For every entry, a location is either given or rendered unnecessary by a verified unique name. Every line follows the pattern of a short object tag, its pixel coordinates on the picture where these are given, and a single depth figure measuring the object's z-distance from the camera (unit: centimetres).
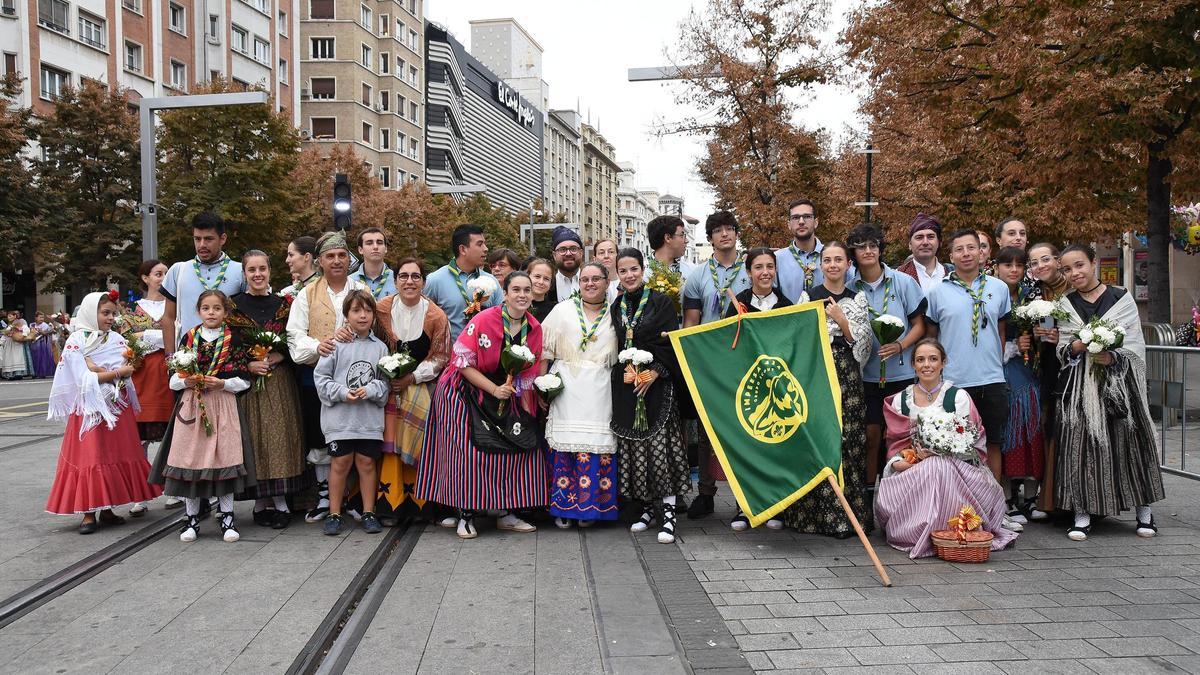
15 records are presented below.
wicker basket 583
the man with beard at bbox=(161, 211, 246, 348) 743
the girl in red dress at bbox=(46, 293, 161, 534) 689
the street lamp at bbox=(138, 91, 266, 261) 1589
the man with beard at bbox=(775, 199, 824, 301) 752
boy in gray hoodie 675
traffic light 1437
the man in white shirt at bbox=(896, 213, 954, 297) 736
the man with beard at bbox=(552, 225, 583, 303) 828
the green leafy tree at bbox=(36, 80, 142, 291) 2869
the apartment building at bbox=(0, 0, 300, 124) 3206
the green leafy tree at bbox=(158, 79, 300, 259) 2791
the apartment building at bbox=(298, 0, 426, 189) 5675
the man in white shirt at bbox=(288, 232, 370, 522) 702
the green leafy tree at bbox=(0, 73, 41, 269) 2455
